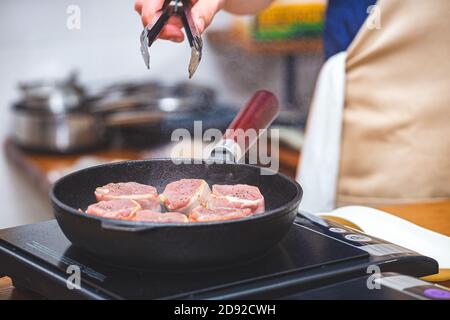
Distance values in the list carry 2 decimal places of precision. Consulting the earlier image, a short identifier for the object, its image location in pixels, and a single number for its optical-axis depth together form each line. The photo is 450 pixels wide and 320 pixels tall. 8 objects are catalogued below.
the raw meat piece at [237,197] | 1.09
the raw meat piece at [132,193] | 1.10
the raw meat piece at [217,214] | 1.01
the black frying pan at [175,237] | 0.86
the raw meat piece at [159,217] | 0.99
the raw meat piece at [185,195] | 1.09
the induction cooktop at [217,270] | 0.88
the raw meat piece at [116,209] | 1.00
